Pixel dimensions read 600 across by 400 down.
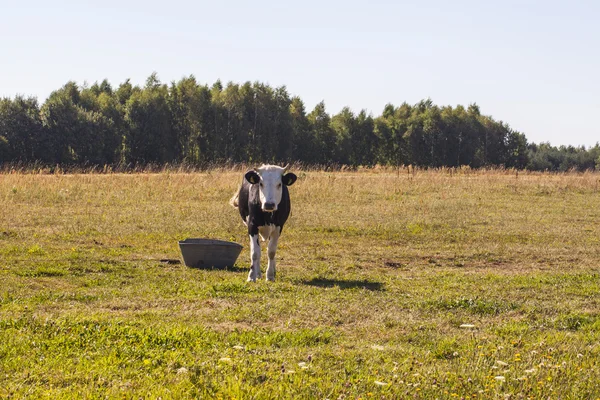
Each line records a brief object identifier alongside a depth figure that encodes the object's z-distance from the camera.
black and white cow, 15.27
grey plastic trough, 16.36
